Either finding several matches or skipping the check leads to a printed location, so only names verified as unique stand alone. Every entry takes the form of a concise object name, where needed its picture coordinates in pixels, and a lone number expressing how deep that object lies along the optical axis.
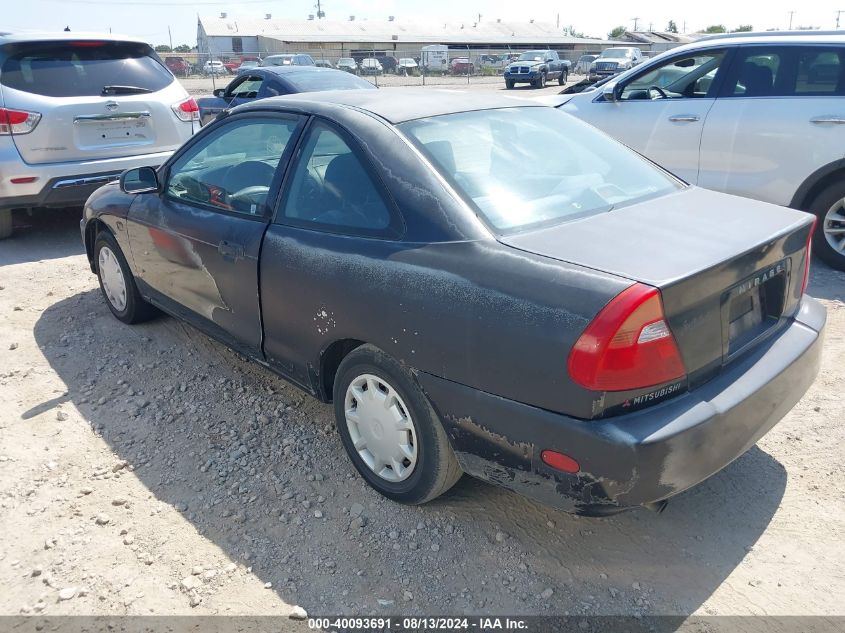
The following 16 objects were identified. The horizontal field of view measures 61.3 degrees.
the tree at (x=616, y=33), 88.93
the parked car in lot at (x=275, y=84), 9.46
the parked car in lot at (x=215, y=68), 39.14
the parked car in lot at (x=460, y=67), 46.22
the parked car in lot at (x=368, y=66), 39.97
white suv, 5.59
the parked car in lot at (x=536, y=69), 33.69
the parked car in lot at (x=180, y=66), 40.97
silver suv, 6.24
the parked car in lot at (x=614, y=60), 32.19
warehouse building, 64.38
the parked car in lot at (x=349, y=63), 39.10
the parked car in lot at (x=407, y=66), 45.27
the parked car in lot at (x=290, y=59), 31.97
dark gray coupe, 2.22
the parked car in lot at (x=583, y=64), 42.57
